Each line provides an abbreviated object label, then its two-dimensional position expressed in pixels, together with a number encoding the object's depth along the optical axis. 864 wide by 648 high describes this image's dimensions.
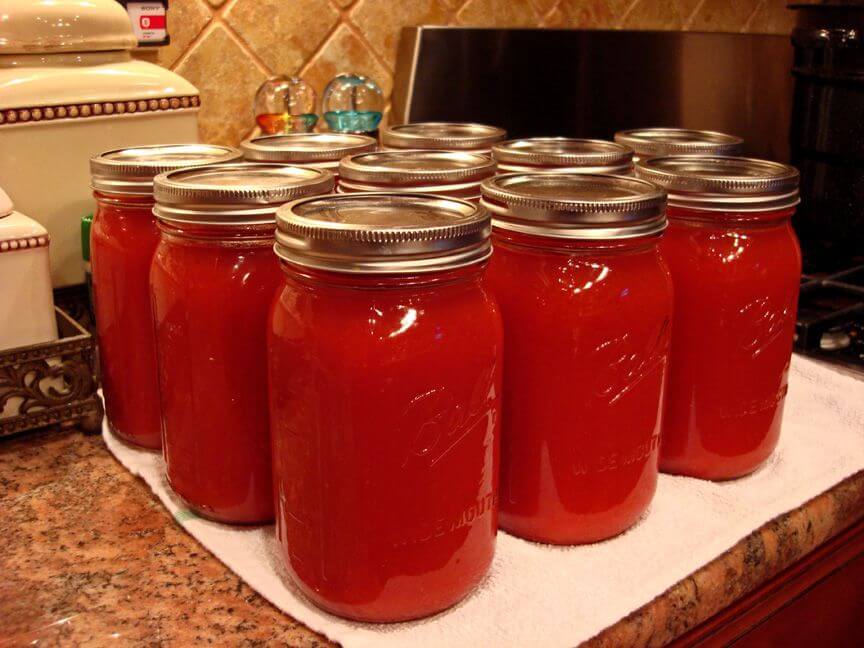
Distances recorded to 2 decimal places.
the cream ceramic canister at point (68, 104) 0.76
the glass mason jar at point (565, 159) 0.66
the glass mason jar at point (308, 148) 0.68
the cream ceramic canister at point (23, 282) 0.65
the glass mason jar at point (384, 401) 0.45
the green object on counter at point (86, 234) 0.77
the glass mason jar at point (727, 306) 0.60
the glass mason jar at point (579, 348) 0.52
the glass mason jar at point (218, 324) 0.53
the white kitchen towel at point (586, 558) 0.50
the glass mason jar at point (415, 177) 0.61
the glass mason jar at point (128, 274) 0.63
